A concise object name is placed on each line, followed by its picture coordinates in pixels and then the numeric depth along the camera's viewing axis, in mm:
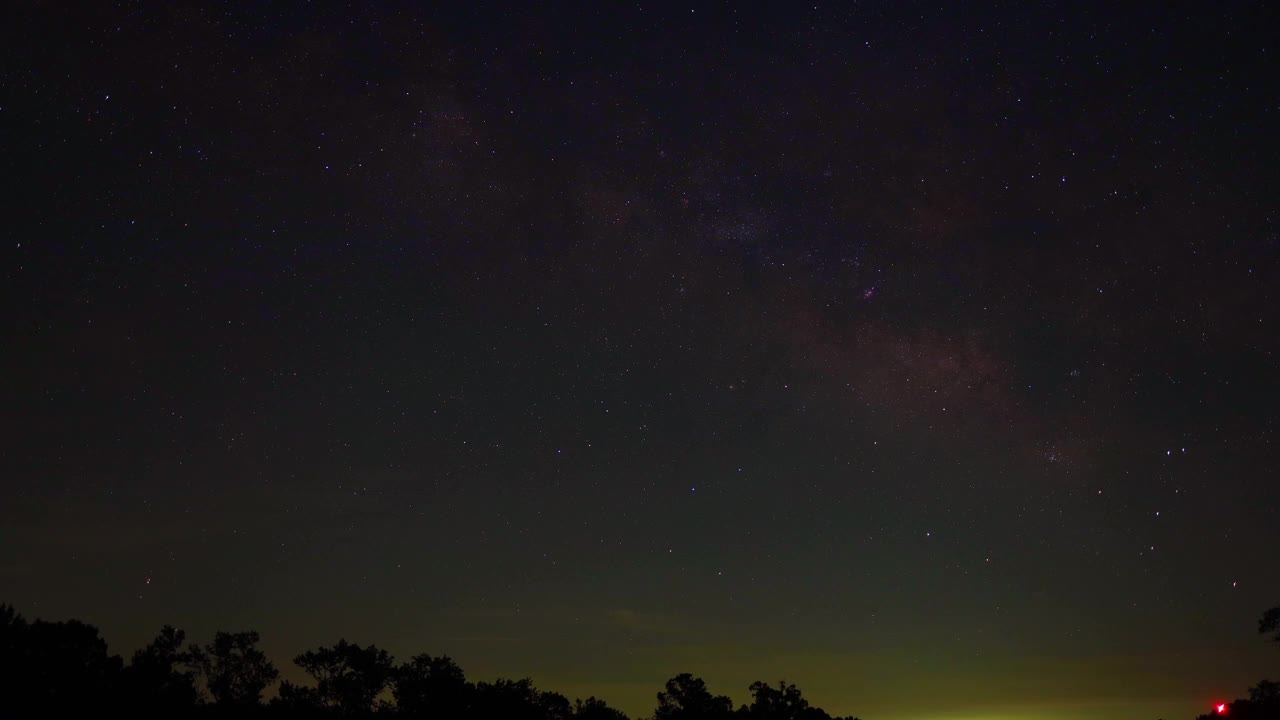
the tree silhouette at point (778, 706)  55844
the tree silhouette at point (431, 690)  43438
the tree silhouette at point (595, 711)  51938
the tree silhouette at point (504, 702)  44312
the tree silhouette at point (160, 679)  34562
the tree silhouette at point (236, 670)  39312
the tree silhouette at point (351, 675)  42219
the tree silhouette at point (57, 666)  31578
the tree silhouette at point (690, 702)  56531
